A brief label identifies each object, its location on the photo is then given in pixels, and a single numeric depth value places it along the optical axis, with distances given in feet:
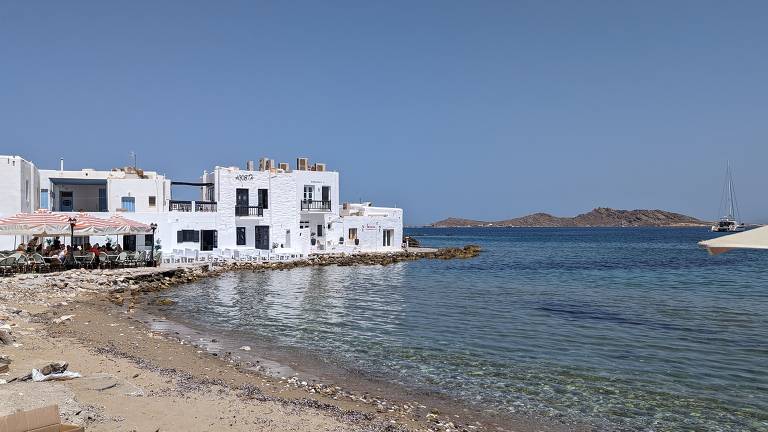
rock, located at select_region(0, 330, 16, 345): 39.55
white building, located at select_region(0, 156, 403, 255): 123.44
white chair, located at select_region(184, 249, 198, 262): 123.44
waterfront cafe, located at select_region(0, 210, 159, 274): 83.66
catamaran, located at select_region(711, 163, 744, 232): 457.96
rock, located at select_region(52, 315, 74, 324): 53.53
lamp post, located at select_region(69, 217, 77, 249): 85.80
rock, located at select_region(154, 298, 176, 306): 75.10
